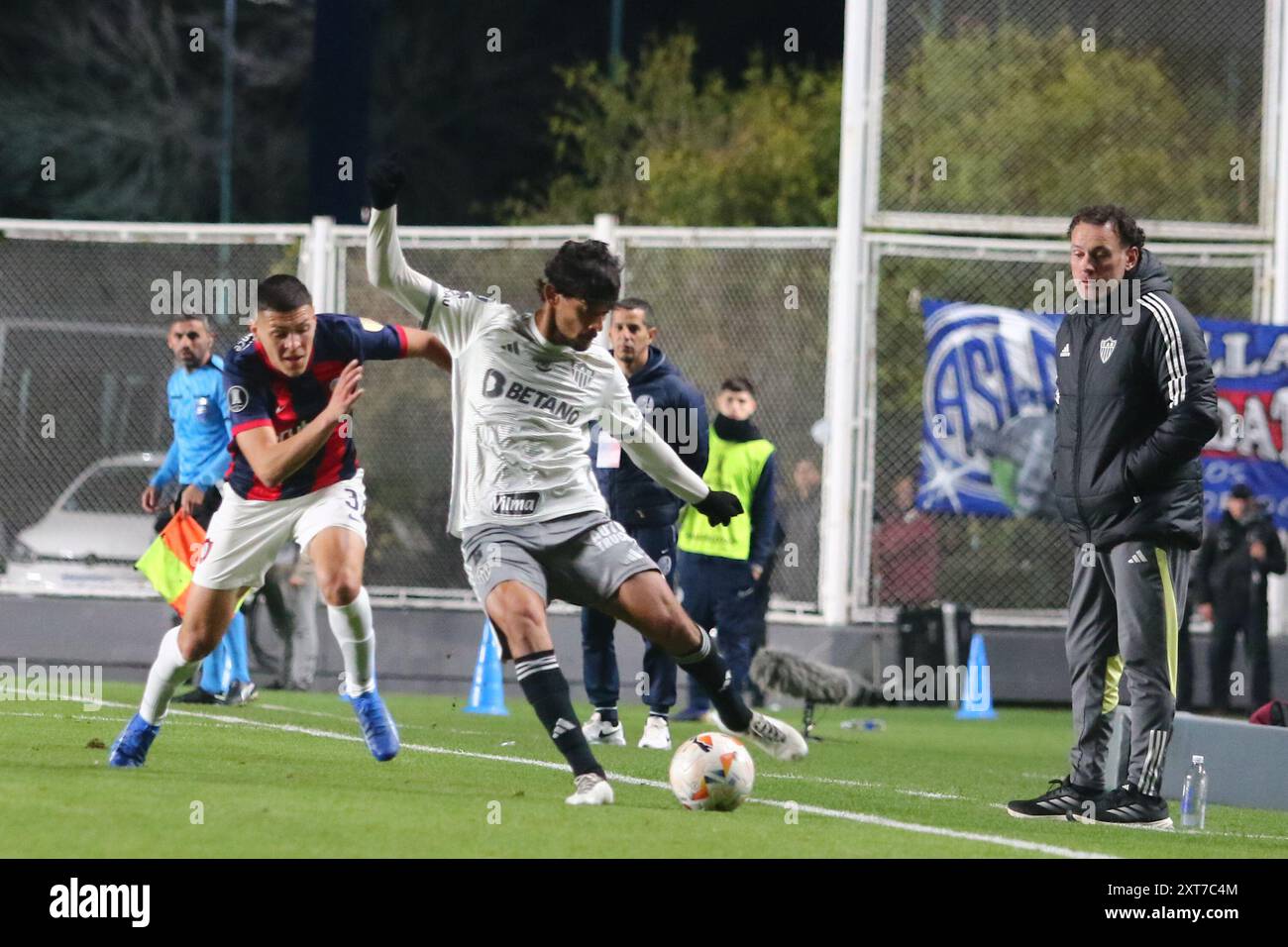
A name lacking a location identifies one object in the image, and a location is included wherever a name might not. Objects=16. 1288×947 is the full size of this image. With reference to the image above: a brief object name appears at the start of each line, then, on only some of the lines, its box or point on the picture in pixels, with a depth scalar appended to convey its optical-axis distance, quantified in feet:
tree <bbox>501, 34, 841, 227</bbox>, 108.06
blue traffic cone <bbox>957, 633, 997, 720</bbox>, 53.42
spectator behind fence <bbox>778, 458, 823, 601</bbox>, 55.47
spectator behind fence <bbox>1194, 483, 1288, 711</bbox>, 54.80
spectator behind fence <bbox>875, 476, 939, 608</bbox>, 54.85
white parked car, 54.65
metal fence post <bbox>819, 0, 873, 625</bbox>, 54.60
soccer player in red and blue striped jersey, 29.19
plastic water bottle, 28.86
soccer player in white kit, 26.21
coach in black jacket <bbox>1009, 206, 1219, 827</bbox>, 27.07
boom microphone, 43.14
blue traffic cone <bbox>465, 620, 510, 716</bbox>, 47.26
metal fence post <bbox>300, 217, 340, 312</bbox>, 55.62
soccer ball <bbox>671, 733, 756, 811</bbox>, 26.78
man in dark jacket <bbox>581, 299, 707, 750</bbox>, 38.58
